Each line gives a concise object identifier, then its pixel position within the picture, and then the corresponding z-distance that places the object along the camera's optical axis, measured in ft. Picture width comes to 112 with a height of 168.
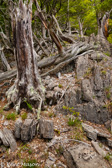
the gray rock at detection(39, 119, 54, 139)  10.93
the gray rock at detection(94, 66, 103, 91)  16.85
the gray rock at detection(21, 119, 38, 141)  10.39
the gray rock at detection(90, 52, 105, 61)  21.39
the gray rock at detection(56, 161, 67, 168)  8.84
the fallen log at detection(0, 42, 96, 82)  19.78
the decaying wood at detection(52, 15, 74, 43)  26.10
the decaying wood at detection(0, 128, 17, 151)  9.91
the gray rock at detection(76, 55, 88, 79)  19.40
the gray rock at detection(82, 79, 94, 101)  15.52
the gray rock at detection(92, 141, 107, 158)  10.06
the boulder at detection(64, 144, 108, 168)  8.07
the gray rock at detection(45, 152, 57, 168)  8.80
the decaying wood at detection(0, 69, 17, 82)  19.29
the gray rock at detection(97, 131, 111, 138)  12.26
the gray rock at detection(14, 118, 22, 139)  10.60
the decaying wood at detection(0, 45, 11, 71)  23.45
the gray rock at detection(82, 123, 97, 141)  11.81
